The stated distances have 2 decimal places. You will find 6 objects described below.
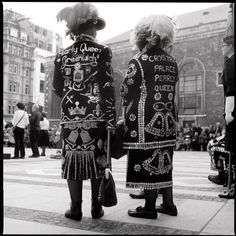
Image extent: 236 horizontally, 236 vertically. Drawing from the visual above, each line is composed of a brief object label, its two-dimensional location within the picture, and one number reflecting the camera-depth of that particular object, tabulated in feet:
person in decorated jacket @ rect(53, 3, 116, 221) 8.70
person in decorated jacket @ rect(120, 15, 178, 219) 8.85
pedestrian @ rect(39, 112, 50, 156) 34.37
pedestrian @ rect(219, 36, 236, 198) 8.44
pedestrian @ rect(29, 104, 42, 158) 31.37
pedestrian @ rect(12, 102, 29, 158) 30.01
